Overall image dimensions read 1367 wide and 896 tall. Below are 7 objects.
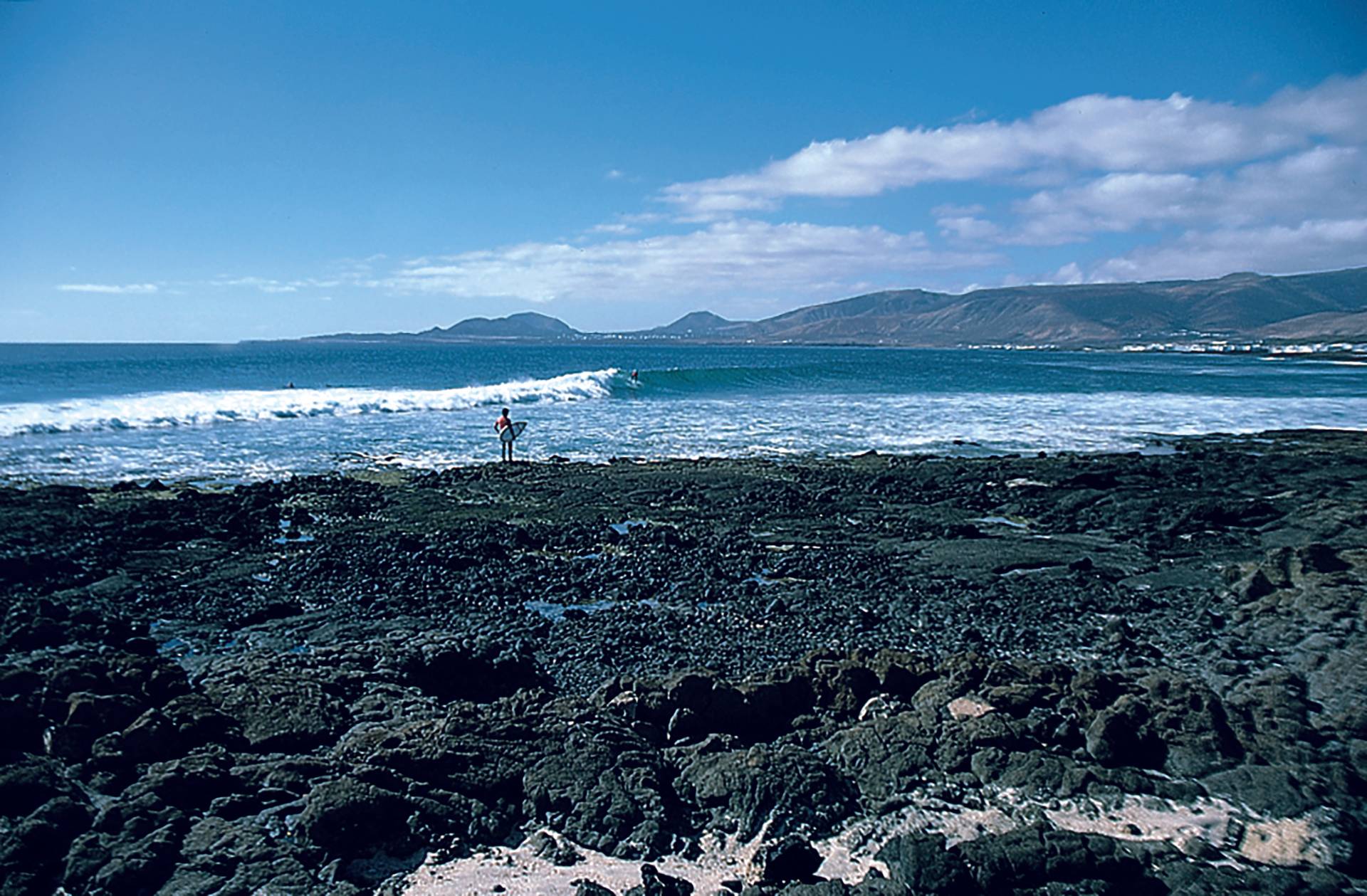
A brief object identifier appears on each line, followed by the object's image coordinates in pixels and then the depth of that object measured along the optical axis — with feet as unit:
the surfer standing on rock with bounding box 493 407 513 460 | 76.02
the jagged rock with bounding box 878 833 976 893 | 15.71
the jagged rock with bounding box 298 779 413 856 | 17.24
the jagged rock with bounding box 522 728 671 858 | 17.94
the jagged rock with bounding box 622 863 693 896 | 16.14
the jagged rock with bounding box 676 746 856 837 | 18.35
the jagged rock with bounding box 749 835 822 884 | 16.40
